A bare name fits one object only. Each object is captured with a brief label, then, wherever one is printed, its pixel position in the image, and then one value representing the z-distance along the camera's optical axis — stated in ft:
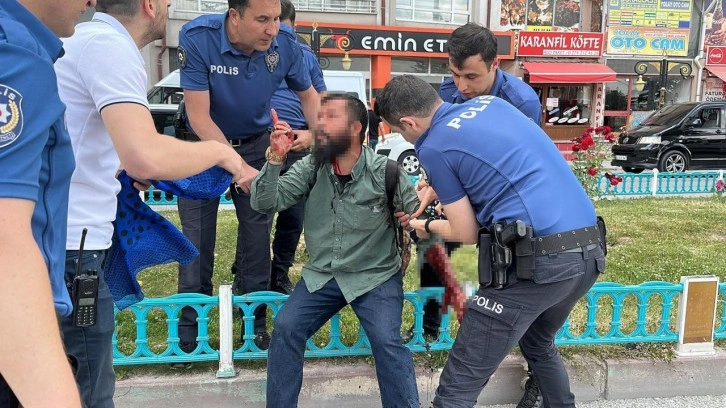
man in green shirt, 8.16
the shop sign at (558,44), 64.54
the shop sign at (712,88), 70.08
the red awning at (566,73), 62.64
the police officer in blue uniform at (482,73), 9.21
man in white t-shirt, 4.86
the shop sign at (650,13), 67.10
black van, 40.73
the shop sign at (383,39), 57.52
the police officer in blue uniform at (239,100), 8.98
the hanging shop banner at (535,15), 65.41
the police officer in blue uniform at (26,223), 2.93
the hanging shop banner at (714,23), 69.41
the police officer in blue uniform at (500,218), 6.91
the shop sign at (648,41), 67.31
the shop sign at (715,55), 69.05
